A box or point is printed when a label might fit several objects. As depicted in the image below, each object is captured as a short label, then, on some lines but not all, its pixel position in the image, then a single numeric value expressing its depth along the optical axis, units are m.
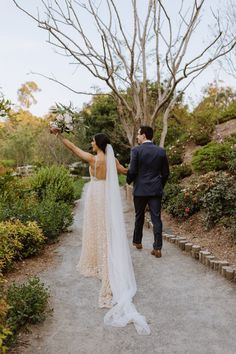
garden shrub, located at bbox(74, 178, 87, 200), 14.92
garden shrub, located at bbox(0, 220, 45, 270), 5.71
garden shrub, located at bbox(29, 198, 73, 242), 6.91
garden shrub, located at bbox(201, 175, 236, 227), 6.90
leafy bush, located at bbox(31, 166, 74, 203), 11.54
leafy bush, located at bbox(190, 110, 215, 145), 14.31
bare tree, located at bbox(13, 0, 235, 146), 9.45
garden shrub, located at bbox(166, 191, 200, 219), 7.99
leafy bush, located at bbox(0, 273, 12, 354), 3.10
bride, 4.58
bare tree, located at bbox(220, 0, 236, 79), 12.85
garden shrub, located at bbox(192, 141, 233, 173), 10.35
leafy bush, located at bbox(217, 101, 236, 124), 16.16
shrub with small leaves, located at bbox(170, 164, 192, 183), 11.28
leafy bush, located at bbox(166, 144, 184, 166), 13.50
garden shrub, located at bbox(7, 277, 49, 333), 3.68
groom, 5.83
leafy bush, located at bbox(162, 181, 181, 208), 9.44
